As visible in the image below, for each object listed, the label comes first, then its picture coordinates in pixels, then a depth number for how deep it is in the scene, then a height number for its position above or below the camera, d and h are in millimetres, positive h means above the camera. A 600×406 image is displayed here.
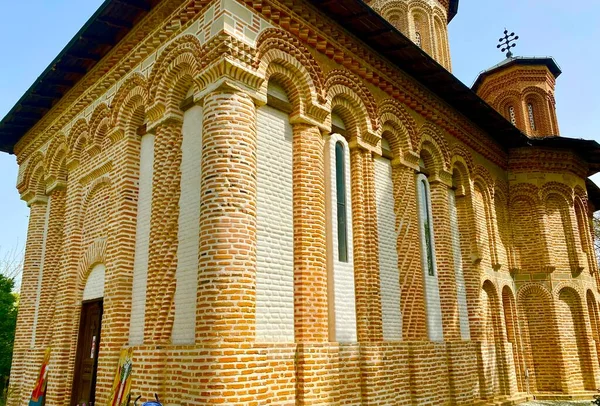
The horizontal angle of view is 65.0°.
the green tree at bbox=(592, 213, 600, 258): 25080 +5188
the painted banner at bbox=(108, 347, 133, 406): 6555 -487
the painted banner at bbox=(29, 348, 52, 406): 8711 -697
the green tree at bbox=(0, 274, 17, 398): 14773 +780
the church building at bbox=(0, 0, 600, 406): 6234 +1936
